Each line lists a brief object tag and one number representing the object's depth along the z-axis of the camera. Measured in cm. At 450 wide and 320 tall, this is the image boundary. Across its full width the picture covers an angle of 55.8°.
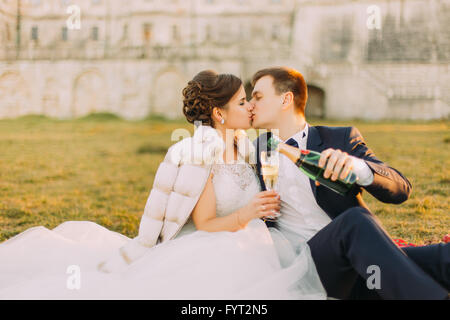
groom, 211
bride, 235
